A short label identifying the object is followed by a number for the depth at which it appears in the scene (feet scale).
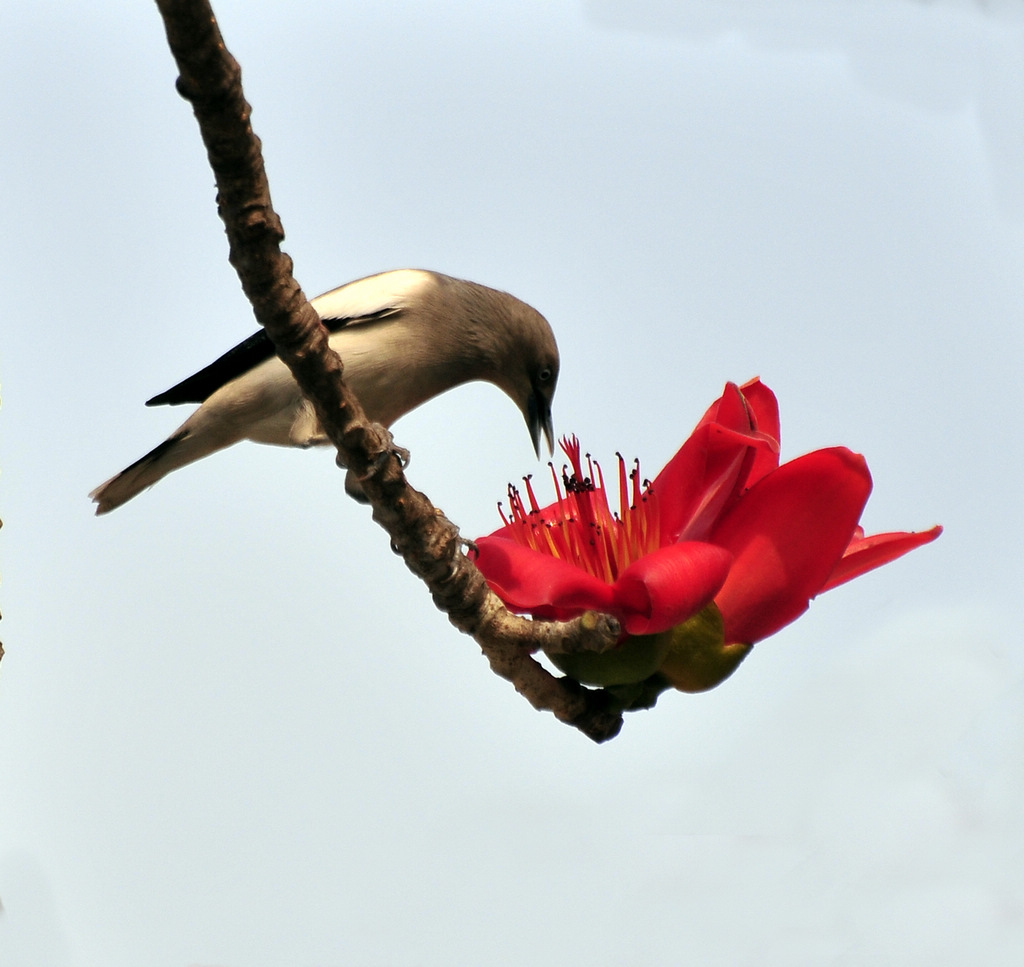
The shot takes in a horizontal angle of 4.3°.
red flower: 12.19
